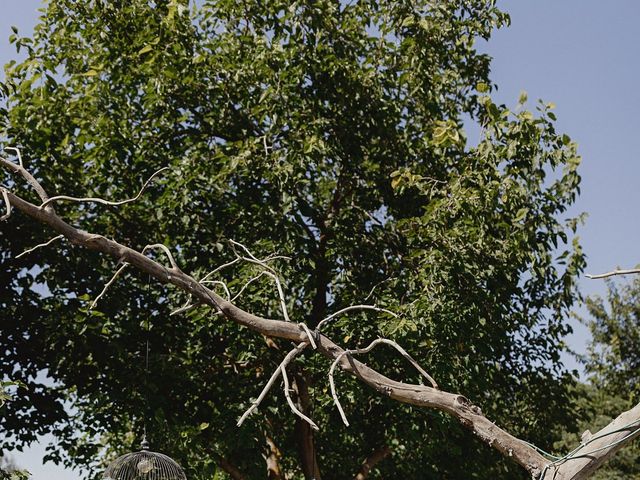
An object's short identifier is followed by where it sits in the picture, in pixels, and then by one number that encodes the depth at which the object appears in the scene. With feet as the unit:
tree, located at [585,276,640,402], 57.72
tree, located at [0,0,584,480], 24.34
